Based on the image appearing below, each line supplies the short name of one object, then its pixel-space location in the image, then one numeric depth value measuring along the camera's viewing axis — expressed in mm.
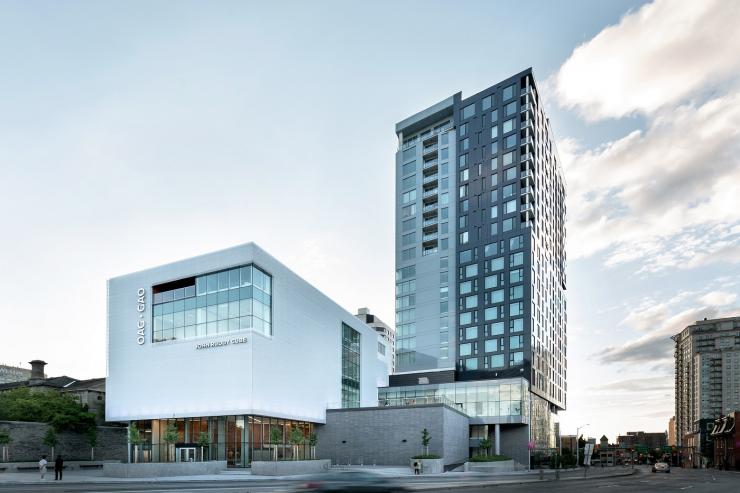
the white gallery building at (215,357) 55469
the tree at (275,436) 57125
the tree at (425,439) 63312
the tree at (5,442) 52641
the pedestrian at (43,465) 44684
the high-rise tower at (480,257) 100875
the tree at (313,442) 65744
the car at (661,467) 92350
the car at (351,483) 19672
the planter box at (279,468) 46594
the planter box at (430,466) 58875
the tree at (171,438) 55000
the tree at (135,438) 56781
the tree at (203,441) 55156
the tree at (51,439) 57000
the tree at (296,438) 60625
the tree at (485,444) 76125
